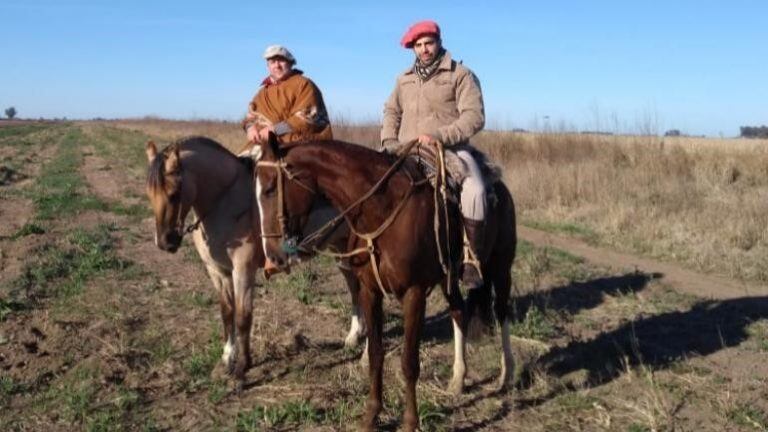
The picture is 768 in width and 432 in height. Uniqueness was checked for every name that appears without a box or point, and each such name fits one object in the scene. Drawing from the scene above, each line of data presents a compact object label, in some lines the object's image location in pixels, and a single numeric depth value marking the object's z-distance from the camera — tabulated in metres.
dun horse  4.83
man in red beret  4.82
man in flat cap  5.79
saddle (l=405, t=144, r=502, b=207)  4.69
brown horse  4.11
